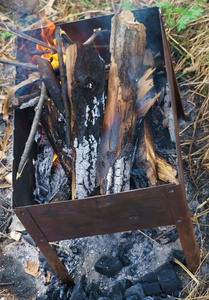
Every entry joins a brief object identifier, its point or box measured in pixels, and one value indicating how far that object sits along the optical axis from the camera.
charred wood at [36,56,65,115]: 2.42
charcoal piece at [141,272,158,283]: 2.54
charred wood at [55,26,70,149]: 2.33
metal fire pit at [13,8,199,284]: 2.05
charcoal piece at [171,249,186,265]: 2.62
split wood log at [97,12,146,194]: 2.26
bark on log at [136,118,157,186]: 2.30
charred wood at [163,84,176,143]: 2.52
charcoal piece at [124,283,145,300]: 2.41
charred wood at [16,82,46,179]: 2.12
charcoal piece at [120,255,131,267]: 2.66
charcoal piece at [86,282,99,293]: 2.52
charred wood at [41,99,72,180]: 2.49
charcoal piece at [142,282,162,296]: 2.45
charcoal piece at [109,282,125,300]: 2.43
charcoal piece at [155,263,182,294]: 2.46
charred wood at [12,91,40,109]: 2.43
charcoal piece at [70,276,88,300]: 2.46
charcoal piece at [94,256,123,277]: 2.60
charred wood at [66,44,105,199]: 2.24
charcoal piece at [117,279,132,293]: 2.50
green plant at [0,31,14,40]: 4.29
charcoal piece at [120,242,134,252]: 2.73
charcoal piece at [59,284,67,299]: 2.56
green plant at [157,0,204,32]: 3.57
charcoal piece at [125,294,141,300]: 2.40
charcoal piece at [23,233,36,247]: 2.95
